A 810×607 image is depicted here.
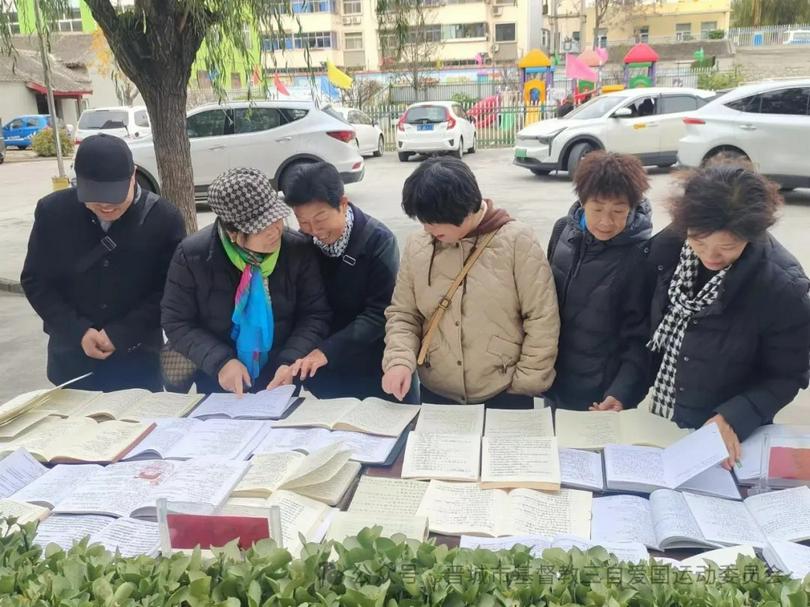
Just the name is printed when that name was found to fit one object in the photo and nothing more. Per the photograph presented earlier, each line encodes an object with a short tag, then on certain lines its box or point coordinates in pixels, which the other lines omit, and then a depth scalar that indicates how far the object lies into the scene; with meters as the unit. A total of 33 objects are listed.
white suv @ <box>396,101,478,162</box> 14.68
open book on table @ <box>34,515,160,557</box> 1.51
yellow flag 20.02
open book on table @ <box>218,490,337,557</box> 1.50
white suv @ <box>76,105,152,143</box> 14.33
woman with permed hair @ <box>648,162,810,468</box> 1.74
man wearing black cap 2.51
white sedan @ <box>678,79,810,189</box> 8.38
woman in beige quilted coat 2.11
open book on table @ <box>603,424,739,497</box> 1.66
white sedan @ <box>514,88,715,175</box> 11.02
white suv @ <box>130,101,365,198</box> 9.92
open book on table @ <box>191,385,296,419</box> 2.12
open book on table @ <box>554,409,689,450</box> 1.87
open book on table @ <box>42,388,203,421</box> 2.16
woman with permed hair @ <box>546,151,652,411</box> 2.09
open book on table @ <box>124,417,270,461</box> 1.89
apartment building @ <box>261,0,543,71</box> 37.59
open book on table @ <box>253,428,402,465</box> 1.85
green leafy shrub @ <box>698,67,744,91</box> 20.84
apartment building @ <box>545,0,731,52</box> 39.69
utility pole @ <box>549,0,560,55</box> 44.06
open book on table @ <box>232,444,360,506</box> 1.66
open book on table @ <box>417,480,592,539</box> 1.53
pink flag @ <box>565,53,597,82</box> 19.99
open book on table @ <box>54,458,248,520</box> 1.63
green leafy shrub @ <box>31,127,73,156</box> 22.02
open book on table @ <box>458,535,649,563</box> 1.38
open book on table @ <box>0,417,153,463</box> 1.89
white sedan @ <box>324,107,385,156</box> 15.53
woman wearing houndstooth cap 2.21
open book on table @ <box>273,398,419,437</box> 1.99
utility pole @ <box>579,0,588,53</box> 39.97
